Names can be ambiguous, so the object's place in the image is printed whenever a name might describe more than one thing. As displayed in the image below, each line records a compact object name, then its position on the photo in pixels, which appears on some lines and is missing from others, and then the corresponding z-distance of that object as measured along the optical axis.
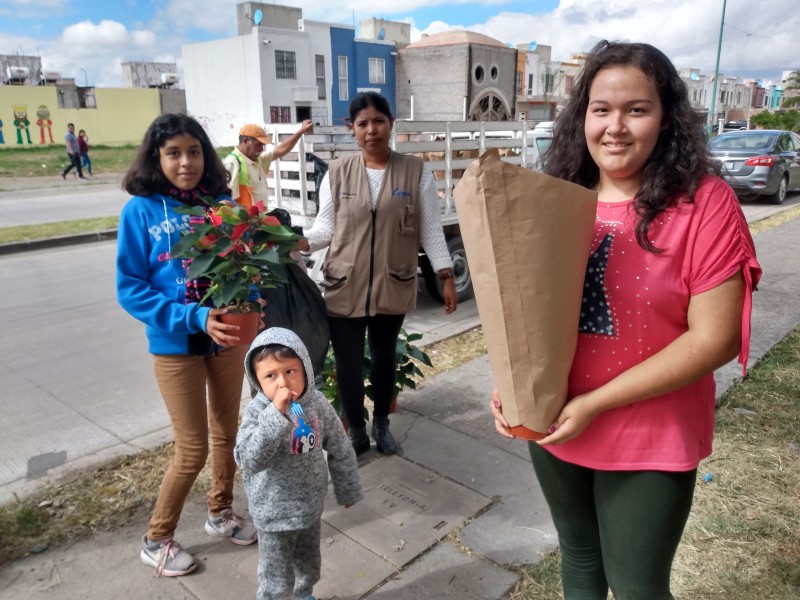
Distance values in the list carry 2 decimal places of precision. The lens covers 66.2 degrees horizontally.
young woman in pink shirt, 1.32
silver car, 13.45
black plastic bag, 2.71
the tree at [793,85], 50.56
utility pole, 27.62
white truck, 5.95
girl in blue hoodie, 2.30
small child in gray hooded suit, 2.01
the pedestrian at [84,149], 20.64
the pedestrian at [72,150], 20.00
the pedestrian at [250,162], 5.95
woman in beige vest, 3.10
